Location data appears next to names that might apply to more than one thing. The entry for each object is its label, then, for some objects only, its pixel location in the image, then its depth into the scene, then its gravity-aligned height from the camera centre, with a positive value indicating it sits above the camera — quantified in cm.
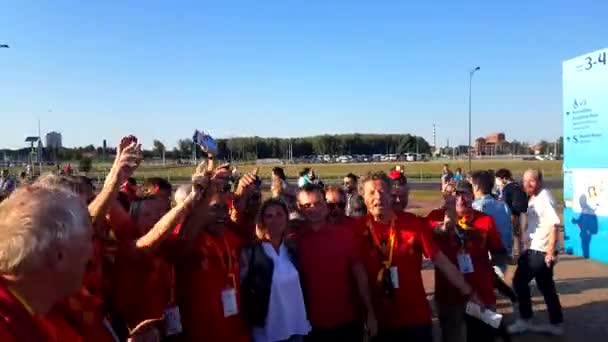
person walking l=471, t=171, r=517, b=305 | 621 -64
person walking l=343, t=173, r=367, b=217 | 611 -63
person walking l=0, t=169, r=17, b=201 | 1579 -70
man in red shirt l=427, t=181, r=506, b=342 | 459 -110
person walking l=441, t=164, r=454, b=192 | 1664 -67
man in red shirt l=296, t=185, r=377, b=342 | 366 -92
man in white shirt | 607 -126
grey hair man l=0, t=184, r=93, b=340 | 144 -27
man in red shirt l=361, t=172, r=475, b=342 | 378 -83
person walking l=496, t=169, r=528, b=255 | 898 -86
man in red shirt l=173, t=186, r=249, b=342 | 314 -79
